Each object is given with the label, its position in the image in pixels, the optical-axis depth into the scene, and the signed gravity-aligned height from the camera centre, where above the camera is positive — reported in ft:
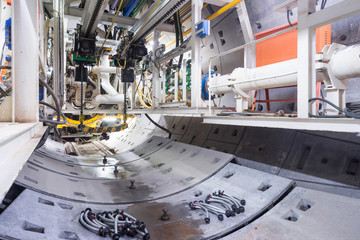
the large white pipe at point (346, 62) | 5.57 +1.21
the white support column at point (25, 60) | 6.46 +1.49
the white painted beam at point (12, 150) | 2.51 -0.48
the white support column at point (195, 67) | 10.00 +1.97
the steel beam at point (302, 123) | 4.81 -0.14
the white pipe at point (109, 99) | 19.13 +1.38
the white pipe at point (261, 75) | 7.36 +1.33
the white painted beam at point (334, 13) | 4.76 +2.06
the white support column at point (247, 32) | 10.98 +3.85
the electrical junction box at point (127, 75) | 15.70 +2.60
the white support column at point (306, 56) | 5.73 +1.37
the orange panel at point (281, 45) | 8.29 +2.66
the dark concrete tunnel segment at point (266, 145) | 8.36 -0.99
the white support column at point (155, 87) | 14.65 +1.75
